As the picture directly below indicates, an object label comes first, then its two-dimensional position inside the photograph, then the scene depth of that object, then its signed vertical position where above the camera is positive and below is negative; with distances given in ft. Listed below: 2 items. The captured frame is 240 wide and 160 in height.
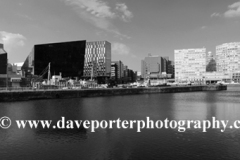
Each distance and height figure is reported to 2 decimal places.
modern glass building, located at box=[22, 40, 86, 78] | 536.42 +66.42
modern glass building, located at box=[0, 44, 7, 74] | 395.83 +42.64
